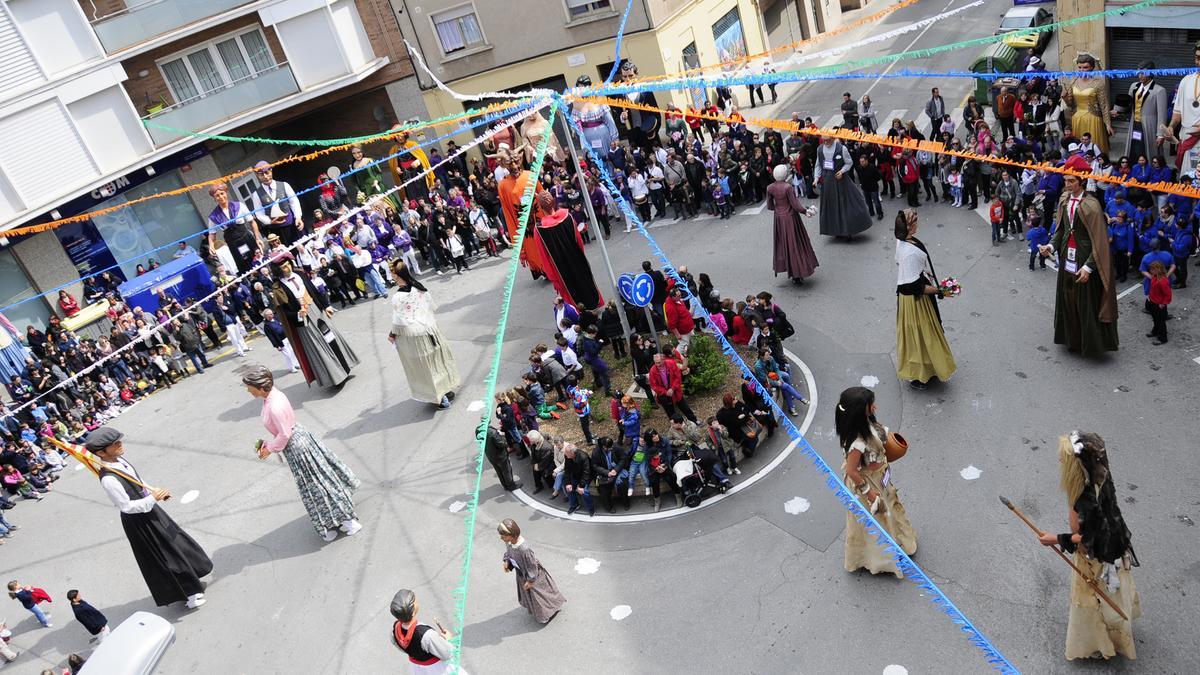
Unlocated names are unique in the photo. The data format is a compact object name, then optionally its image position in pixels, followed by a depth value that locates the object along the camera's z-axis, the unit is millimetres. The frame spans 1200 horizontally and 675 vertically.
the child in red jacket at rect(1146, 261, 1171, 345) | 9875
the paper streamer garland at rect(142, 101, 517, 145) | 13620
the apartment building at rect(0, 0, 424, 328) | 20688
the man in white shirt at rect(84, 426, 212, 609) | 8977
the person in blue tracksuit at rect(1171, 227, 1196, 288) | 10711
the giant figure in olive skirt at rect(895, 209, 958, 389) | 9719
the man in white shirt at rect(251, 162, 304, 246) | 16723
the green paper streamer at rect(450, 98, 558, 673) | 6473
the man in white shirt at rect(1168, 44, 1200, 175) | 11688
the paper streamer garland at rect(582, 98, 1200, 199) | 8758
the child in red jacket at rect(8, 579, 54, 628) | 10008
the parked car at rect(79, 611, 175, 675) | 5684
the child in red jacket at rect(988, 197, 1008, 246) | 13125
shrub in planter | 11320
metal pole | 11516
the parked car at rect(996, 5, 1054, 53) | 21234
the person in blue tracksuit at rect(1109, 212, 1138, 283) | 11102
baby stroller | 9641
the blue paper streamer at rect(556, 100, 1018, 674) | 6758
